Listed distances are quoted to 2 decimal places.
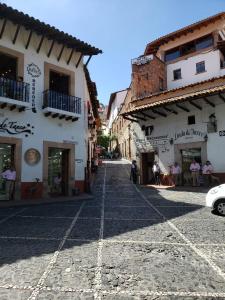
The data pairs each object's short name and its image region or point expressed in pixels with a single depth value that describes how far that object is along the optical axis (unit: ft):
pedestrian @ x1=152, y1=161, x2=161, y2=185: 68.59
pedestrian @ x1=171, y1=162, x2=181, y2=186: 64.18
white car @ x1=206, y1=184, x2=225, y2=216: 31.58
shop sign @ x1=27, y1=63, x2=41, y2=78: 47.44
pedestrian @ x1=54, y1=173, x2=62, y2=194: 53.11
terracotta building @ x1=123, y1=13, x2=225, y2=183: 59.72
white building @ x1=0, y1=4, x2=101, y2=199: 44.39
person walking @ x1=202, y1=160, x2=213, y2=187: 58.59
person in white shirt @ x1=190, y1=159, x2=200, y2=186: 60.75
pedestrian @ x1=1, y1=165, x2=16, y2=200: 43.34
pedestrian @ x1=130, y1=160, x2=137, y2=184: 73.84
